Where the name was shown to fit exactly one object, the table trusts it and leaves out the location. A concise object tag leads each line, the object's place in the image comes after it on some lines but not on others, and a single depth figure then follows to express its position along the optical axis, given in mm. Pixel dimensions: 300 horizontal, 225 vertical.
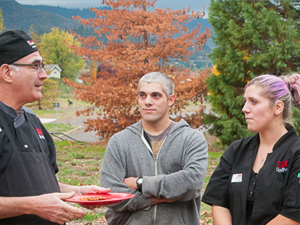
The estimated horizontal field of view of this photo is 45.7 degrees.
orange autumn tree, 14766
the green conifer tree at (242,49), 11820
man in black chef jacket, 2244
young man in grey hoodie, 3057
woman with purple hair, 2623
